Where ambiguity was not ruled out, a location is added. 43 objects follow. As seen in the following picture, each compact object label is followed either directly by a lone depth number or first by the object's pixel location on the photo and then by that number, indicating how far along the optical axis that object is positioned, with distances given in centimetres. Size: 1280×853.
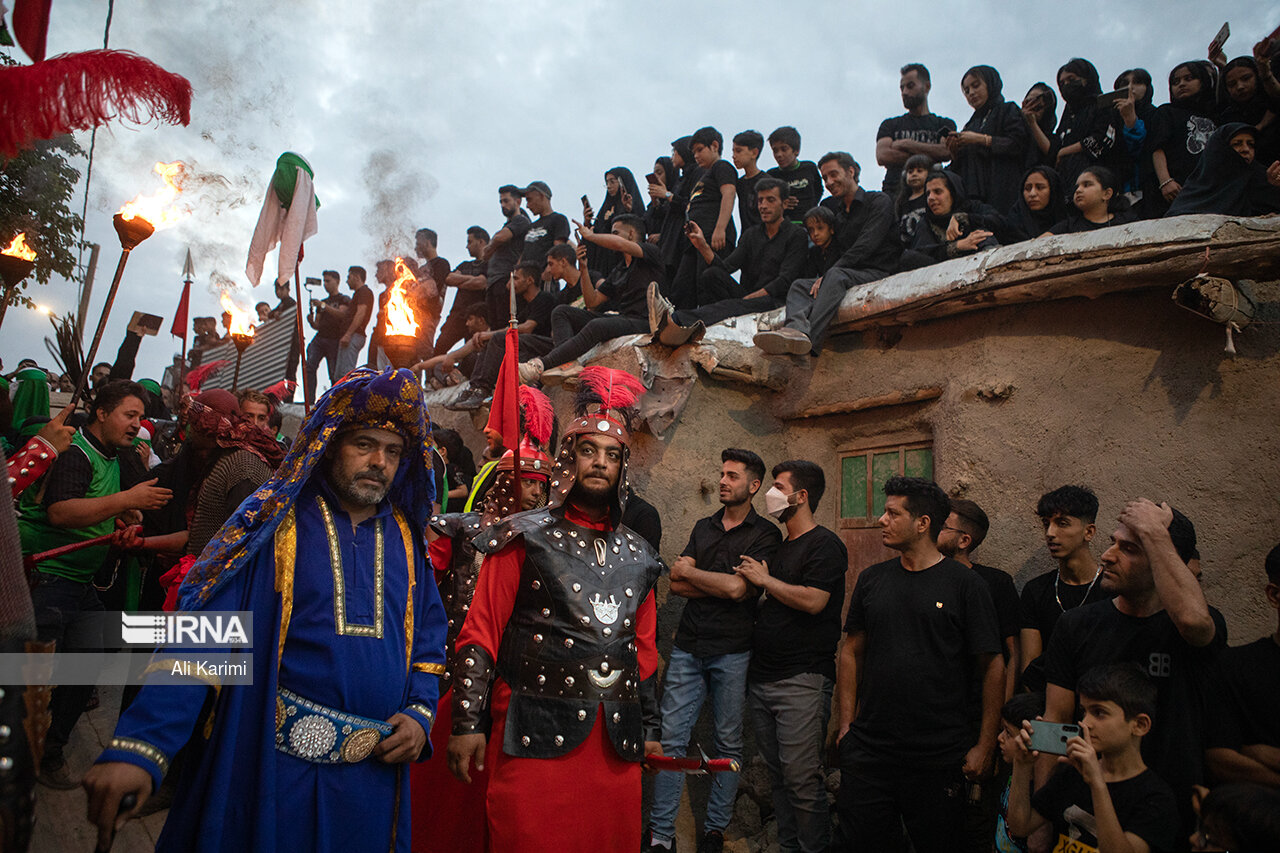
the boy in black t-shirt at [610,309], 729
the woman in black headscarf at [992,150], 672
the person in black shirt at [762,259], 717
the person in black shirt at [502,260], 987
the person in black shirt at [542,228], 960
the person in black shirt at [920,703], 363
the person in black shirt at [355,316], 1148
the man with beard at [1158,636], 273
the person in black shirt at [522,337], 838
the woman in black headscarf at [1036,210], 588
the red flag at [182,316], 784
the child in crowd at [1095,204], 520
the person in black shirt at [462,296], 1048
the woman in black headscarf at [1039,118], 669
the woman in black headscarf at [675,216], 852
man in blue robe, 225
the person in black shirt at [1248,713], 251
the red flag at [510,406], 396
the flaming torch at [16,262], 341
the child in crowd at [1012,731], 326
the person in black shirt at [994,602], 401
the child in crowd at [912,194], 664
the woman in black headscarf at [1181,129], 564
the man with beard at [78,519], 415
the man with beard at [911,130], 759
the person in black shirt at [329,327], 1163
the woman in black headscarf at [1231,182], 477
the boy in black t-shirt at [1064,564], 381
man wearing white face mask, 435
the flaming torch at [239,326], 672
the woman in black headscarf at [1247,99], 507
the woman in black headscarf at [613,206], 946
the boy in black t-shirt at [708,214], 804
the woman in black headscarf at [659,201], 916
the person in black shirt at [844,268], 595
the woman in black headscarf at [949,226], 568
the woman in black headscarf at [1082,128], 604
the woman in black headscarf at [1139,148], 593
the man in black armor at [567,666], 309
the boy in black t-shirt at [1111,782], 255
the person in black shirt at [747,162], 818
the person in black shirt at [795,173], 795
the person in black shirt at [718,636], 467
